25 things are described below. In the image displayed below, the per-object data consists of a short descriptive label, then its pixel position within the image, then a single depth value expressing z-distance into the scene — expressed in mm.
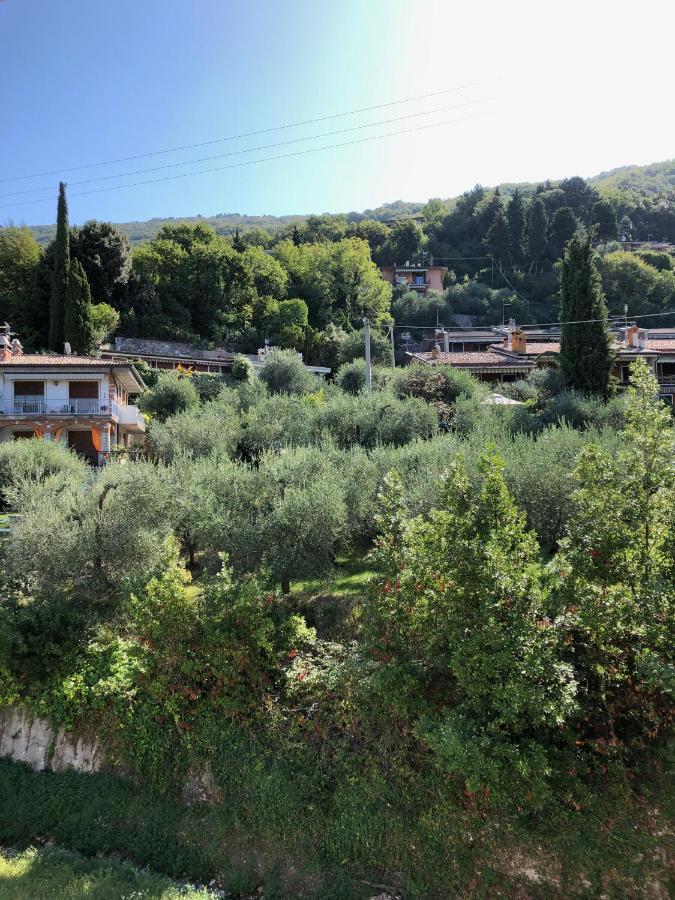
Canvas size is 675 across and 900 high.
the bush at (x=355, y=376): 39094
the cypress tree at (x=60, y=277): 38781
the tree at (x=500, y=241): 79688
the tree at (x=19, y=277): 42375
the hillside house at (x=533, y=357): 38938
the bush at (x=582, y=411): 26141
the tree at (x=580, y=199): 87562
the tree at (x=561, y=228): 78250
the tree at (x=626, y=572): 7895
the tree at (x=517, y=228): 79125
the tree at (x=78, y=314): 37875
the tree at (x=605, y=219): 84438
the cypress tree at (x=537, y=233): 78250
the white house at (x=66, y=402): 28922
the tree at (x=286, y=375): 38656
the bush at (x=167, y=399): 34625
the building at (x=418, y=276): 78312
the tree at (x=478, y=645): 7730
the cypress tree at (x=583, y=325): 30688
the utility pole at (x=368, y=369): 32344
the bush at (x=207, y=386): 37906
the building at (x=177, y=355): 43938
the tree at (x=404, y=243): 85000
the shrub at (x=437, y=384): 33469
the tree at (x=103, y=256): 45938
